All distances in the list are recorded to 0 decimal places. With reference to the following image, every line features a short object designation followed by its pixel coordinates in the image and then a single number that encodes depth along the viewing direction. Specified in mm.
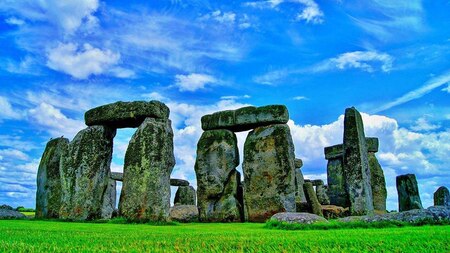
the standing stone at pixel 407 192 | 20484
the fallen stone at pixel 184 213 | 16766
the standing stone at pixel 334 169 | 23750
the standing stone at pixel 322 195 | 22991
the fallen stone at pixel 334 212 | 16188
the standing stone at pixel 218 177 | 17000
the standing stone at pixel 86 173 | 14875
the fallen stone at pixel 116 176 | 25292
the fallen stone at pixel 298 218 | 10242
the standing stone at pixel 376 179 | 21281
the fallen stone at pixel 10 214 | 15406
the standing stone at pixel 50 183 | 16422
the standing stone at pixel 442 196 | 20906
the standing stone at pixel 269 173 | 16141
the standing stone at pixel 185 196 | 26578
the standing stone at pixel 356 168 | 15461
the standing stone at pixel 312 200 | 16212
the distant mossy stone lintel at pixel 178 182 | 28016
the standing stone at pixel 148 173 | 13242
